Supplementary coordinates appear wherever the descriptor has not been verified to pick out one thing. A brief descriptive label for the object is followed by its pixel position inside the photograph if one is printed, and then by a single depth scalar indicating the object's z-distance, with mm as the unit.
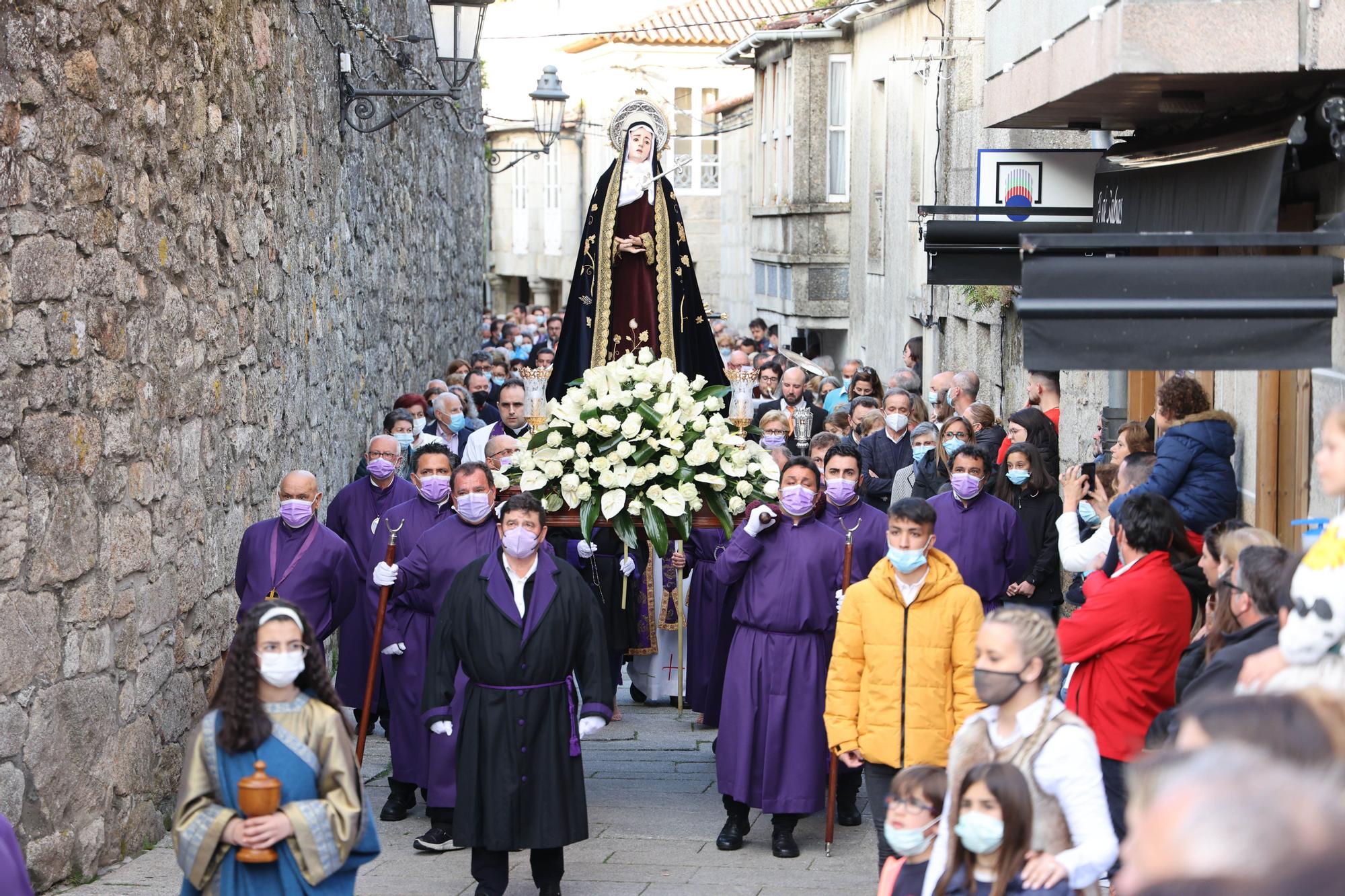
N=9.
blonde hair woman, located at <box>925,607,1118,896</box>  8375
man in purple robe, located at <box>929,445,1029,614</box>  16625
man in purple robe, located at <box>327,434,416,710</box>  17609
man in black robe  12937
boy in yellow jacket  12203
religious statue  21000
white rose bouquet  15250
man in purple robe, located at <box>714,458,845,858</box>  14531
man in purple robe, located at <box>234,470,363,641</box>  15406
